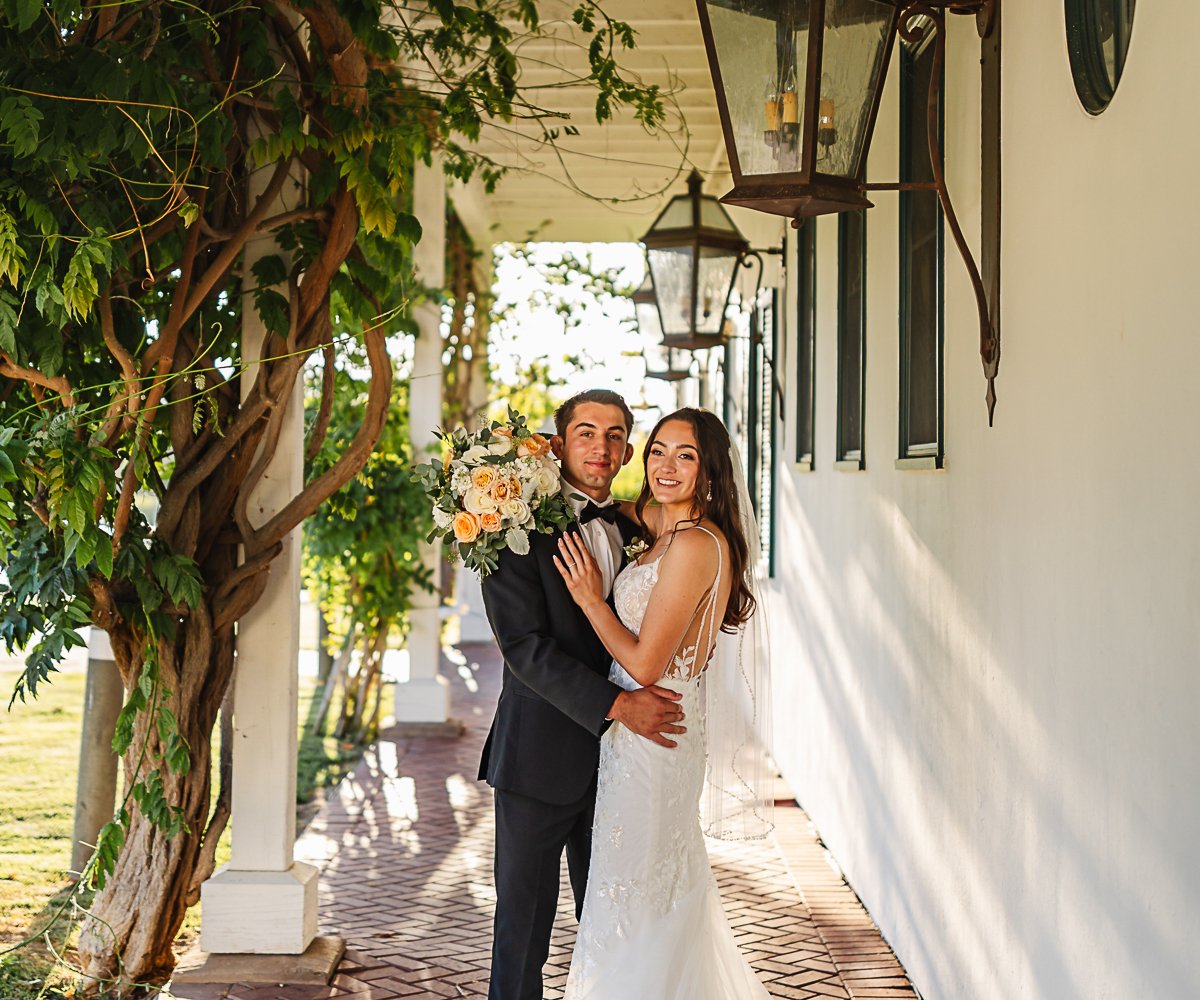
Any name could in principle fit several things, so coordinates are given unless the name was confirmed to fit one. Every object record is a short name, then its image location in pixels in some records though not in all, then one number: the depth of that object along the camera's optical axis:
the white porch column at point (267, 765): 4.39
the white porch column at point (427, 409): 9.39
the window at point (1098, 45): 2.56
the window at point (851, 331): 5.63
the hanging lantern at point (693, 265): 7.04
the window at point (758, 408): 8.97
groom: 3.35
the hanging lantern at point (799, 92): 3.22
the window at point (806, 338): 7.14
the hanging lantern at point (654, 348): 8.09
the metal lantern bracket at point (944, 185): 3.25
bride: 3.30
